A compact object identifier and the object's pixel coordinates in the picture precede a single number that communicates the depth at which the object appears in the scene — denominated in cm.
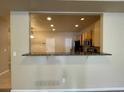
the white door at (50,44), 400
